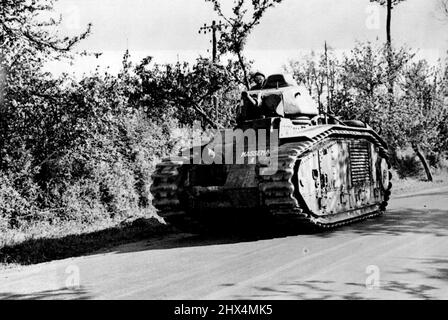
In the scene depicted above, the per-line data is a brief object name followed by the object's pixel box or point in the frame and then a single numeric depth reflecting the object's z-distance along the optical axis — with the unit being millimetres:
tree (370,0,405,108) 26484
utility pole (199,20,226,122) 18408
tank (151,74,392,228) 8750
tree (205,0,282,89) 18312
